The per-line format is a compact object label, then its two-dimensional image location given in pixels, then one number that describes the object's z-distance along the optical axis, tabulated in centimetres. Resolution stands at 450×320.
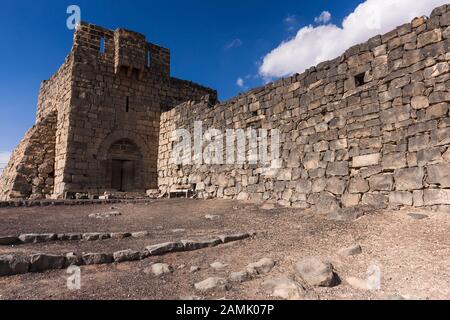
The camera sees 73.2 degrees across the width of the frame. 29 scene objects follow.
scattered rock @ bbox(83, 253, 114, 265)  371
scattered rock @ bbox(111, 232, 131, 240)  486
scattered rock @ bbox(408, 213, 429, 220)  455
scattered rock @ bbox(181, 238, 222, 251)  426
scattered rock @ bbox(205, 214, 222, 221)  655
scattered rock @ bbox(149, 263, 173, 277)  344
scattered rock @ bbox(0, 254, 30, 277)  334
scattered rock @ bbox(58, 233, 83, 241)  465
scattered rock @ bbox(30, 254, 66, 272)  348
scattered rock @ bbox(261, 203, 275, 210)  724
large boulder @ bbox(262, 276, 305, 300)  275
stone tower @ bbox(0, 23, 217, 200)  1217
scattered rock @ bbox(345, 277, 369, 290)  287
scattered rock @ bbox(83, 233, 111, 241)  471
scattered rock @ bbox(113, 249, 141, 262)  382
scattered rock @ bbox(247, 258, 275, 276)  334
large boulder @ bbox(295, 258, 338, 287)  294
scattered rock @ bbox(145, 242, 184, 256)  404
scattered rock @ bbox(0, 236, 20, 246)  430
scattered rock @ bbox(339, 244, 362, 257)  367
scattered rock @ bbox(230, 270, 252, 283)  314
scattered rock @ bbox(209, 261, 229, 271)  355
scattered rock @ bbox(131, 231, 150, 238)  497
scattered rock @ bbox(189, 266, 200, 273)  351
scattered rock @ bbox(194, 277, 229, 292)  294
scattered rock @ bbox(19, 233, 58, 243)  447
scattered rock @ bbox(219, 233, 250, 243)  459
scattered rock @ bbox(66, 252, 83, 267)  366
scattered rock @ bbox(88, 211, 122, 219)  678
